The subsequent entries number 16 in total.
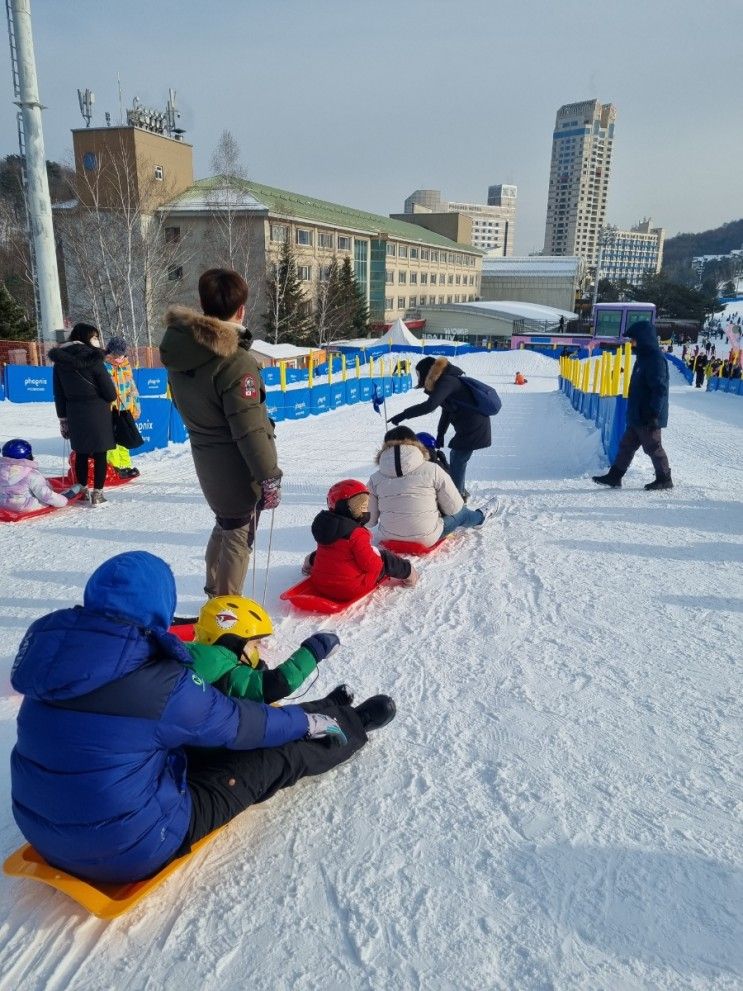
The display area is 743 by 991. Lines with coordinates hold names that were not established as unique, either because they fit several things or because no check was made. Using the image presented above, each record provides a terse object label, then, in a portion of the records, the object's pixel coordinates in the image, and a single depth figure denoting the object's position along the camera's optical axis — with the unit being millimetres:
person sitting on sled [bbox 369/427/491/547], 4207
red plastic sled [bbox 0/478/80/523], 5336
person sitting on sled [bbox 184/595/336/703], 2275
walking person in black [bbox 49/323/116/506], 5199
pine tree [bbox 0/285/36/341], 21266
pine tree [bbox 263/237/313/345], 34000
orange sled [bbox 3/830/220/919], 1691
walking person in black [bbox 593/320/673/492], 5570
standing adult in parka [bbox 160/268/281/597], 2861
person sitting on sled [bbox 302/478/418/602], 3676
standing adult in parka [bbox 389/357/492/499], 5152
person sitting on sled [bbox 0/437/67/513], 5312
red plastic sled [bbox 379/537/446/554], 4480
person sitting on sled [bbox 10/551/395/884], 1543
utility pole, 13547
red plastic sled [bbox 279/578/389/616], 3680
